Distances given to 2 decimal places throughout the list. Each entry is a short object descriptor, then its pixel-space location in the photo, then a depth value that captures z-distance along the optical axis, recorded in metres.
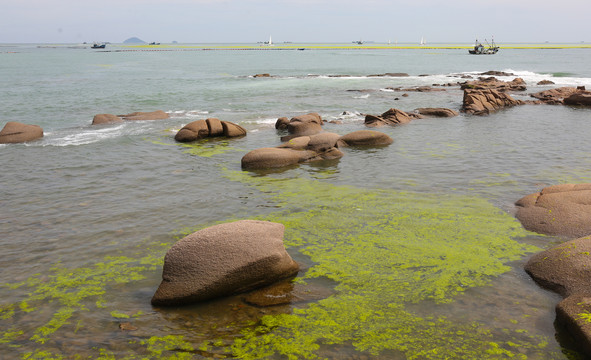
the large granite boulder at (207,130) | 23.08
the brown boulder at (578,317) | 6.47
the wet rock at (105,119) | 28.73
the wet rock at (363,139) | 21.70
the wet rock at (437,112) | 31.53
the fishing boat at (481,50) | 146.25
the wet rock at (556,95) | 38.17
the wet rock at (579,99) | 35.88
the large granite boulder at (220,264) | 8.02
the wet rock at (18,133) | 23.06
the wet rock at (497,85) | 47.37
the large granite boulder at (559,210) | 10.91
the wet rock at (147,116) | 30.52
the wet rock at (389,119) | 27.94
